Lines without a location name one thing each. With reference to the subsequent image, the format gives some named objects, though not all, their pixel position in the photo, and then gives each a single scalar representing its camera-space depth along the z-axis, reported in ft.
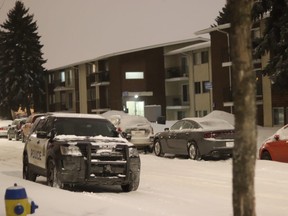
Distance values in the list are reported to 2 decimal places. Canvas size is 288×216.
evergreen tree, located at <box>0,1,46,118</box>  229.25
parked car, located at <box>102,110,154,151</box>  75.25
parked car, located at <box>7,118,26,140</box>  118.10
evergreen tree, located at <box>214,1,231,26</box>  240.96
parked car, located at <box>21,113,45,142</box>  96.81
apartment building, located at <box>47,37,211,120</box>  178.03
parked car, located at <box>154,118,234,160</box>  60.80
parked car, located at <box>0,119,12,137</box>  135.95
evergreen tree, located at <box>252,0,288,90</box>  75.20
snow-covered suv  37.78
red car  54.08
